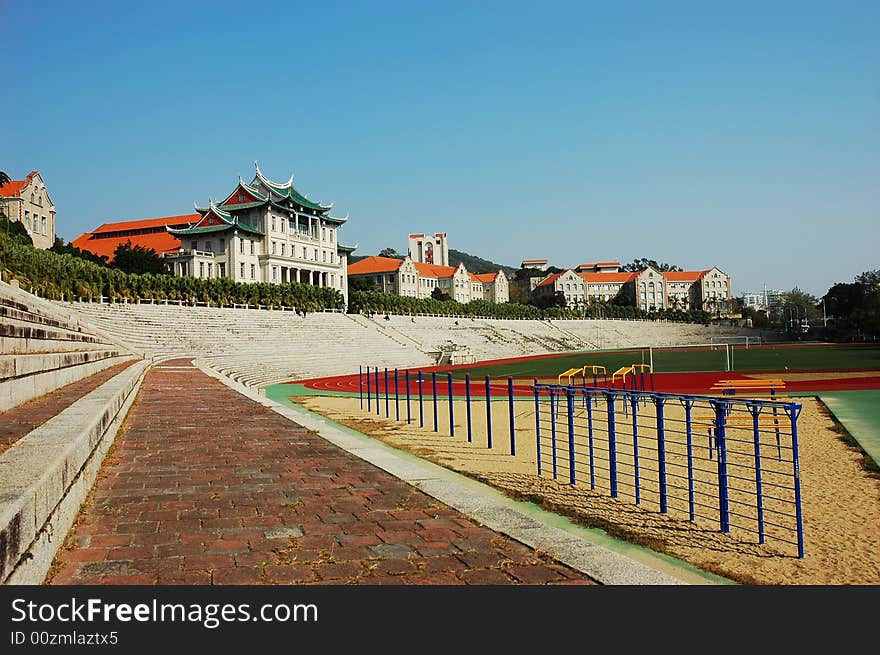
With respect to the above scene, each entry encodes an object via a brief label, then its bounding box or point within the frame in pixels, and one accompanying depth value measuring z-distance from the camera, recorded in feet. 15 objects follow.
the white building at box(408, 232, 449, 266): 531.91
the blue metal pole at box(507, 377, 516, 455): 37.70
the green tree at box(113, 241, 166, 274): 222.28
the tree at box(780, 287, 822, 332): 407.23
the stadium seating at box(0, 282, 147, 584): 12.63
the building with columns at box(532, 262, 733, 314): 515.50
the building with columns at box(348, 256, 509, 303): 401.08
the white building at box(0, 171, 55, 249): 210.18
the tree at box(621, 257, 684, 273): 635.66
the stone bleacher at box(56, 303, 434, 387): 116.16
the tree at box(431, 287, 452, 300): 397.08
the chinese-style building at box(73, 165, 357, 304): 243.19
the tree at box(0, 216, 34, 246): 149.06
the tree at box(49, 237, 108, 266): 212.58
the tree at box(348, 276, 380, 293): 336.53
